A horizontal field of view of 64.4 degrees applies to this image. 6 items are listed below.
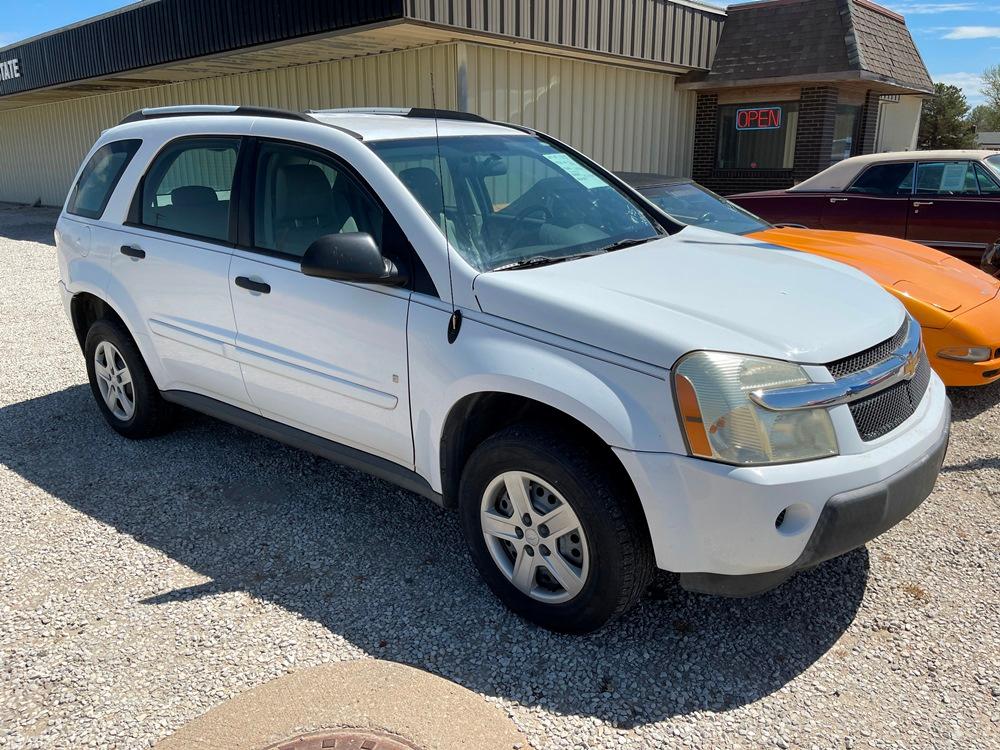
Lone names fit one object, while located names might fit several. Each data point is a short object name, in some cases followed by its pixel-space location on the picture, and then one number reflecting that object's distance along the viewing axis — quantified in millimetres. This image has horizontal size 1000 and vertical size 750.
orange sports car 4688
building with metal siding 9977
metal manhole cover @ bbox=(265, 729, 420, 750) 2387
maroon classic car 8156
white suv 2479
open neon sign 14297
